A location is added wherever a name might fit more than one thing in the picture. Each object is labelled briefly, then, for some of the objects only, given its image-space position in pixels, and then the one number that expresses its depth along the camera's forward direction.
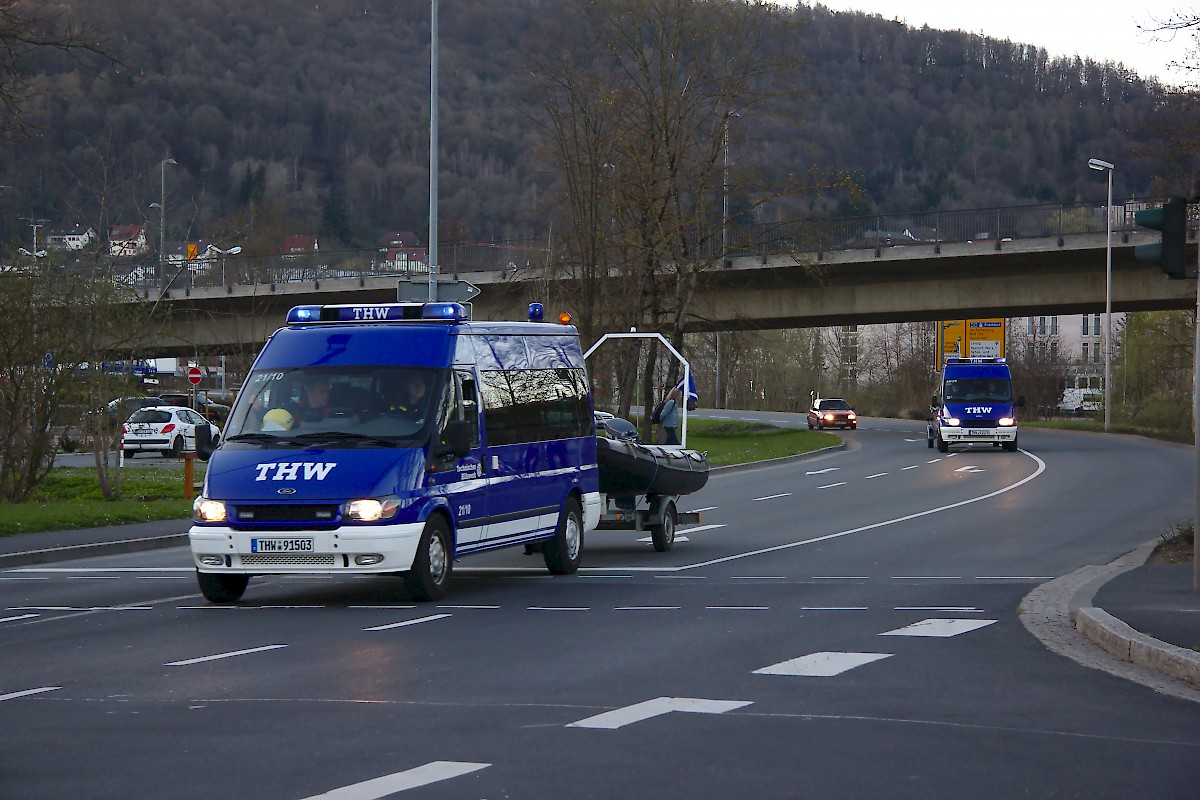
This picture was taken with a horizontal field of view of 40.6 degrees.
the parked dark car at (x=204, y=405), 59.65
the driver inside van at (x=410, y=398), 14.11
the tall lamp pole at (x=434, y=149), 30.67
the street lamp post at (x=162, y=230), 49.09
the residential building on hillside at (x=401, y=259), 62.71
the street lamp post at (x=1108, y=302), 52.49
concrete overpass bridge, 53.94
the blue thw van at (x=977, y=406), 49.28
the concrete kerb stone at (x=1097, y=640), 9.43
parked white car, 47.72
